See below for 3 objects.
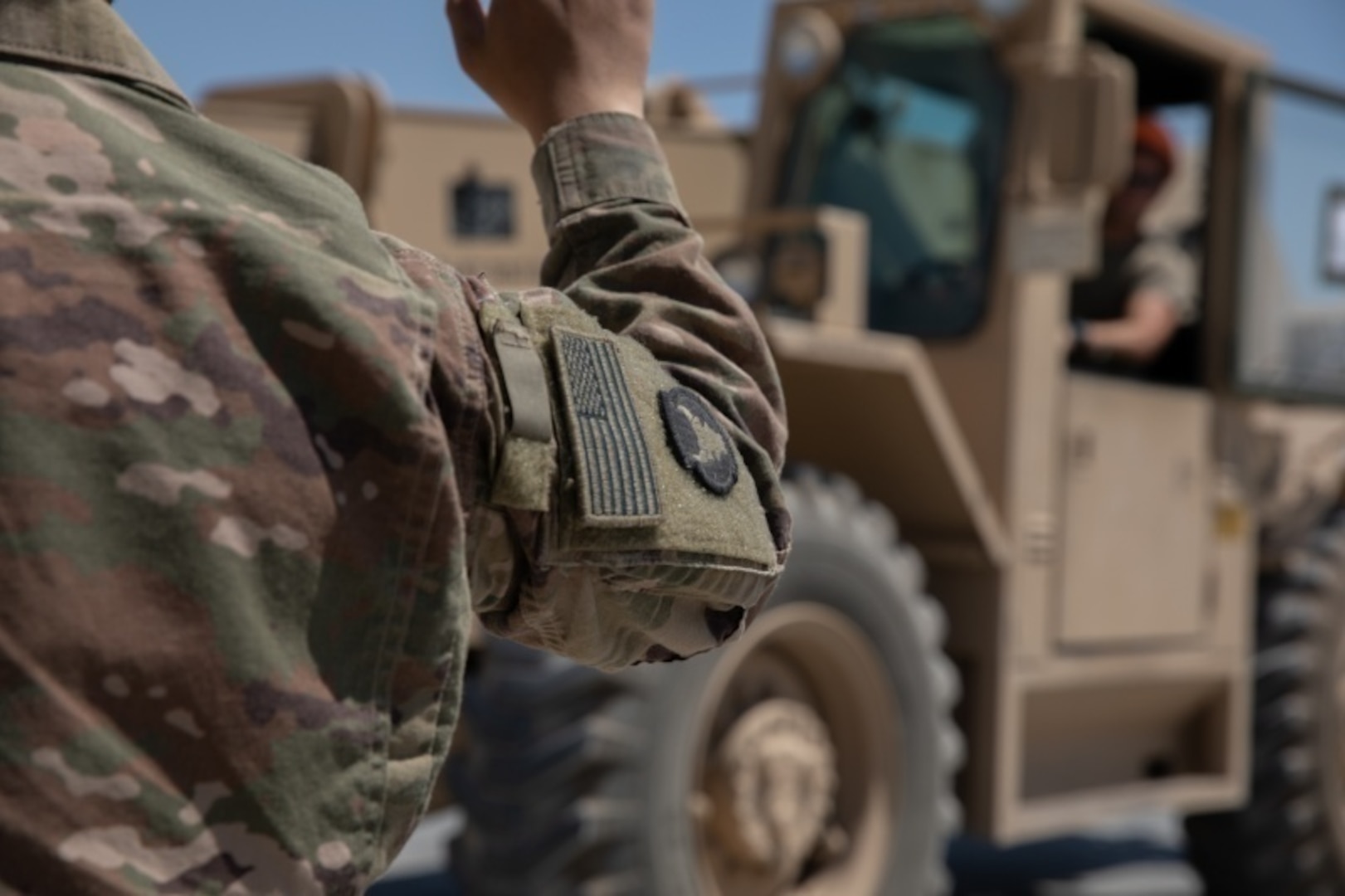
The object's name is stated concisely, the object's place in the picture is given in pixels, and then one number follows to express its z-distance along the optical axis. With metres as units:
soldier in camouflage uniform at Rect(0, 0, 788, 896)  0.88
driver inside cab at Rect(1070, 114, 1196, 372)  5.14
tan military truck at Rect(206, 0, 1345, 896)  3.90
